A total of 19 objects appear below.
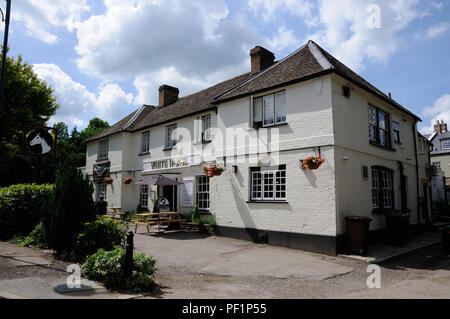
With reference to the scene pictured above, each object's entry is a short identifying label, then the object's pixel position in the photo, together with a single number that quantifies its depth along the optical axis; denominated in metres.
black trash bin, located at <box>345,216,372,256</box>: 9.35
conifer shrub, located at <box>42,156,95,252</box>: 7.94
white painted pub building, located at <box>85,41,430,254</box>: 10.11
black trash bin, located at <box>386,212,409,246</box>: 11.17
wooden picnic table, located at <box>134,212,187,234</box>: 13.11
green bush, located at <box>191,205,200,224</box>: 13.98
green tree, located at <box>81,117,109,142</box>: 42.52
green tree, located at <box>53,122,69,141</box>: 44.53
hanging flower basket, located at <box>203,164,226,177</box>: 12.32
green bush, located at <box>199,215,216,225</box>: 13.09
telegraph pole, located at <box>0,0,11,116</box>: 7.62
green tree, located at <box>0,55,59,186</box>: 18.06
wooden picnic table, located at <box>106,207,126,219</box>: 17.85
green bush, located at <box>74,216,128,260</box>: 7.82
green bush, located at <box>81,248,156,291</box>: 5.94
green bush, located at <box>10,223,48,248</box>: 9.41
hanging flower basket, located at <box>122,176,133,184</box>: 18.85
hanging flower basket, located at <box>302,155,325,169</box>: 9.70
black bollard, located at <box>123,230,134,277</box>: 5.99
